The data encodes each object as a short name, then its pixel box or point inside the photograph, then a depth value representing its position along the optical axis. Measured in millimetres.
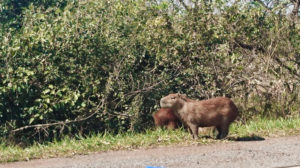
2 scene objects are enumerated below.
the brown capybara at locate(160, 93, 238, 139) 15578
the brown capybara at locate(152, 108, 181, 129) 17406
